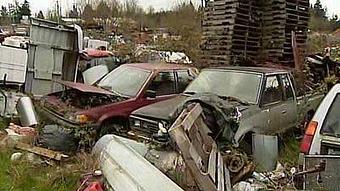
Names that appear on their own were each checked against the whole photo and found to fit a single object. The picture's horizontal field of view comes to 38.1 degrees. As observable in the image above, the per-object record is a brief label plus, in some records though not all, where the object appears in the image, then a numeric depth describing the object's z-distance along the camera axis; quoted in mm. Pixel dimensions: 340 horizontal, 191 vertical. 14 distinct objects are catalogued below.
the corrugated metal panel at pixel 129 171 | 4785
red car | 8805
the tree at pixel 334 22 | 46875
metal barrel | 9539
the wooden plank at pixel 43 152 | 7391
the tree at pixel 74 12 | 37250
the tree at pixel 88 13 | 36444
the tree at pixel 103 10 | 35188
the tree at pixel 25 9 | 39316
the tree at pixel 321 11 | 48938
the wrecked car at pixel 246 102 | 8023
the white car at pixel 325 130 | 5691
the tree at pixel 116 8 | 35138
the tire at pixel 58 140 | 7945
